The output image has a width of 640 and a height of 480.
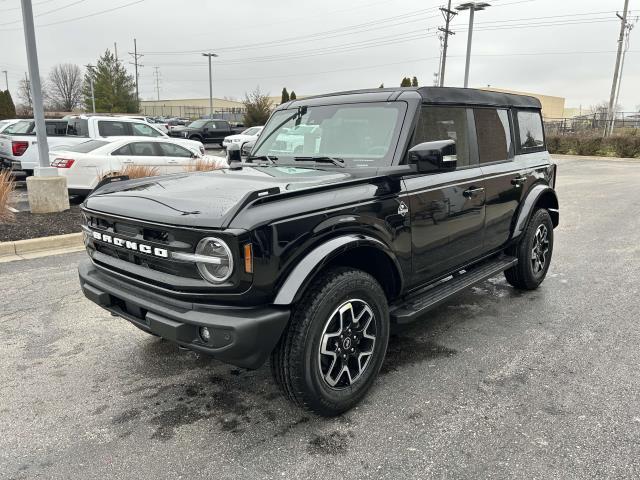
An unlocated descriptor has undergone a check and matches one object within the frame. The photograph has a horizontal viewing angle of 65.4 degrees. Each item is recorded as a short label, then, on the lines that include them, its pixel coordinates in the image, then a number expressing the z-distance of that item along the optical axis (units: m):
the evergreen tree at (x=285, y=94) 39.13
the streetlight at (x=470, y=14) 21.84
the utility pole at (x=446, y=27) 31.78
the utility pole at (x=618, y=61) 32.75
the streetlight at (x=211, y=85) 50.94
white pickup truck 12.32
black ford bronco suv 2.53
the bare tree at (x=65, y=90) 85.31
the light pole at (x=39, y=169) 8.21
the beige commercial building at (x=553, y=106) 86.75
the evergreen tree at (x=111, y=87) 53.44
